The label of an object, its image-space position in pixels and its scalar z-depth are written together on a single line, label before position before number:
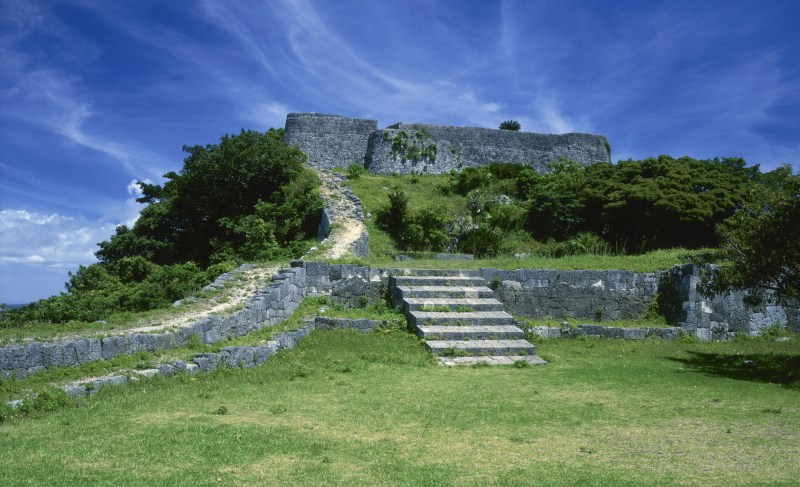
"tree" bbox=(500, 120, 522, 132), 47.42
